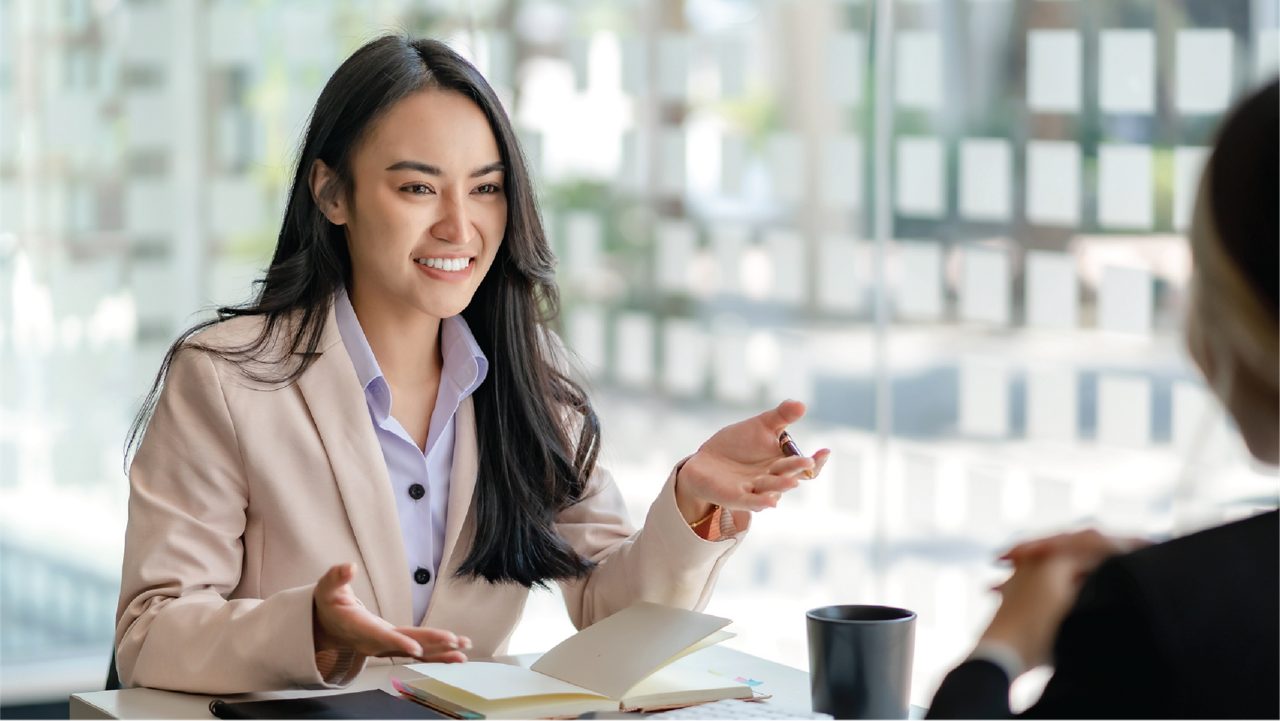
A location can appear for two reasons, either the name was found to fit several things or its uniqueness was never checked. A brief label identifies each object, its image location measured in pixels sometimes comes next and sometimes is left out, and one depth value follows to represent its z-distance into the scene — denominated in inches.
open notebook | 123.6
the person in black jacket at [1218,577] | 110.9
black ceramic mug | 122.8
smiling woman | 131.7
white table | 125.0
